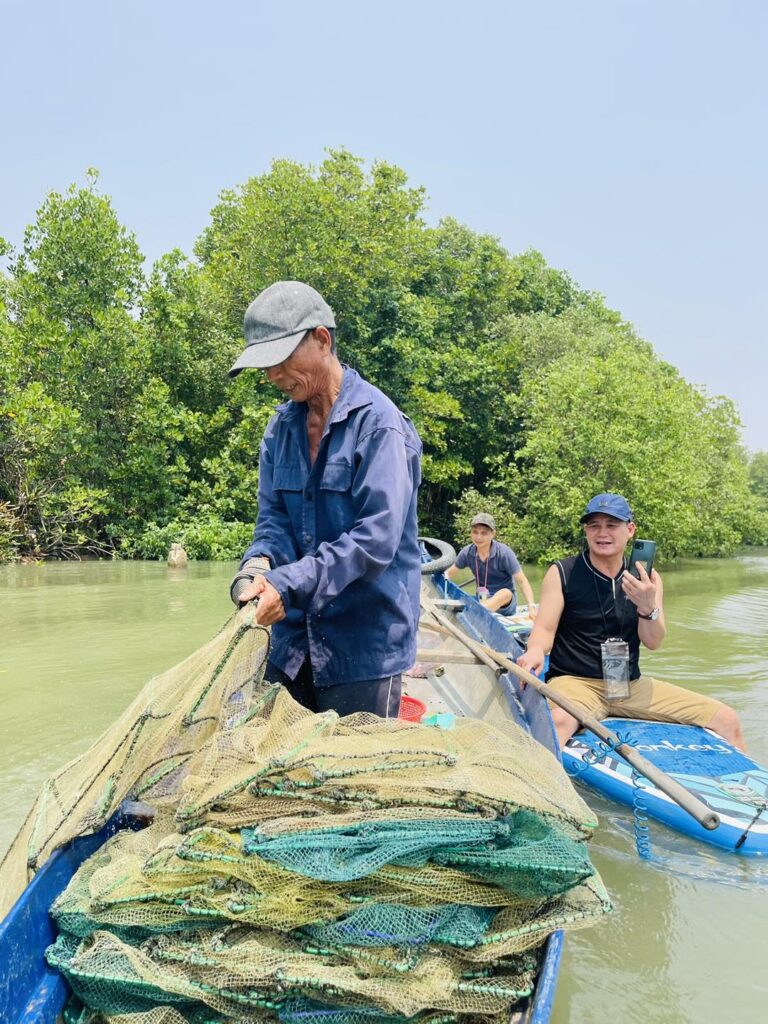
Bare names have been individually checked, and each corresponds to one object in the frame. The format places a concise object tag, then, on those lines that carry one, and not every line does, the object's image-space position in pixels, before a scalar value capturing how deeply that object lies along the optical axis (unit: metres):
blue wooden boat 2.18
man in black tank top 5.33
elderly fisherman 2.81
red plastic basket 5.08
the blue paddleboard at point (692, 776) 4.53
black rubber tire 8.52
